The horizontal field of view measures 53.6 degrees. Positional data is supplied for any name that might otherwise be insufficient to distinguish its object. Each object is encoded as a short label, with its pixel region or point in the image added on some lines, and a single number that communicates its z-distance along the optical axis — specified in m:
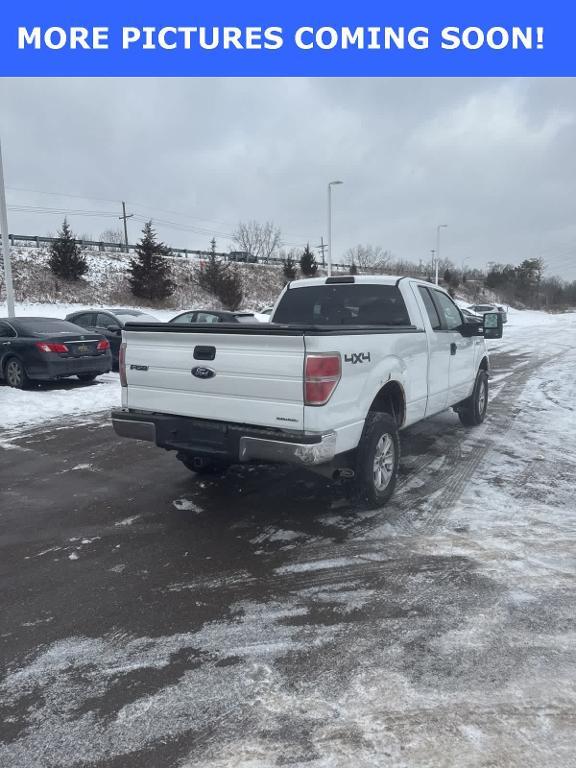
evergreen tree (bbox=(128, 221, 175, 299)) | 37.16
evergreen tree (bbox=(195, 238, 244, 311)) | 39.69
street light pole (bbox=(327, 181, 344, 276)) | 32.34
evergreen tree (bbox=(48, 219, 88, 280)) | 35.09
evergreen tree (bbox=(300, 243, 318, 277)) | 51.47
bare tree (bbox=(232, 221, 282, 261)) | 76.50
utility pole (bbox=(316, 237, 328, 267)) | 64.81
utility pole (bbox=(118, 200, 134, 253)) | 65.83
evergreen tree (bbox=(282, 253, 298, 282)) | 49.25
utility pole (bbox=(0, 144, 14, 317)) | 15.76
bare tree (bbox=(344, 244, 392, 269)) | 80.00
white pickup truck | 4.09
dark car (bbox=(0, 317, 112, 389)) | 10.88
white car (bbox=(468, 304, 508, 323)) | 44.09
